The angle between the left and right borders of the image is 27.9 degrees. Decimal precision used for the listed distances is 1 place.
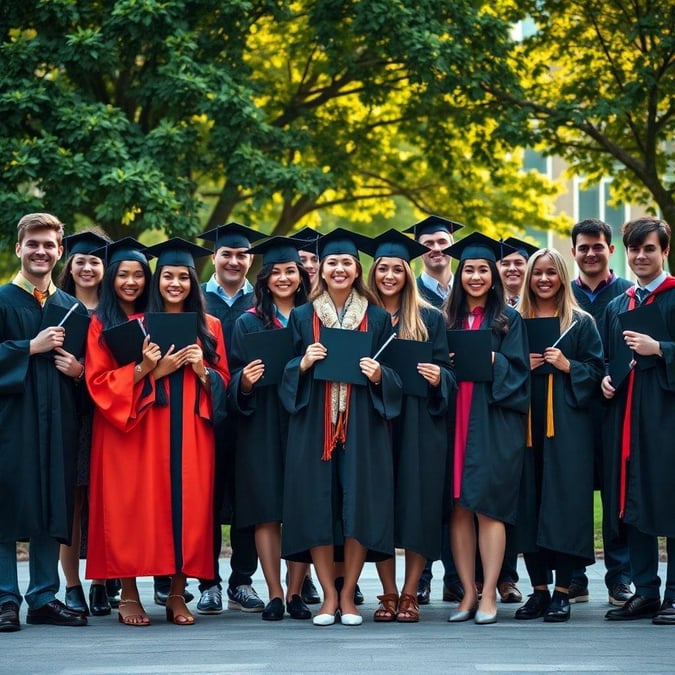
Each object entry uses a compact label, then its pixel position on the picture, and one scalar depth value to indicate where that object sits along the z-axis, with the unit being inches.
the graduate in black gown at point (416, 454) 310.2
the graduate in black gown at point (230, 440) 335.6
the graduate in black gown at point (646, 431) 310.3
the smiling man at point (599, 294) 344.2
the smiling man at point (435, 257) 369.1
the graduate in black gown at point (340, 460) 303.9
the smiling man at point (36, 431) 305.3
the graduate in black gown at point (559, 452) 314.5
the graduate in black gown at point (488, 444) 309.9
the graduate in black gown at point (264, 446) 317.7
